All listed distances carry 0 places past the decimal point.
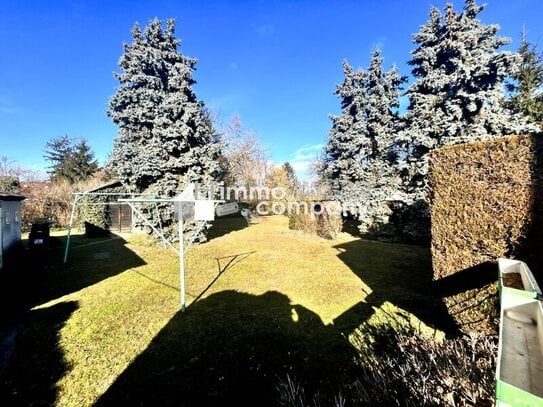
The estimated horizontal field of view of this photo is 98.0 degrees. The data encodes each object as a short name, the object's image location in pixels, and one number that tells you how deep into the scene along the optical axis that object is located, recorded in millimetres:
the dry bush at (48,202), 15352
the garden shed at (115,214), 14539
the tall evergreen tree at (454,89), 9055
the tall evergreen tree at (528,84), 11312
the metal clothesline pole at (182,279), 4719
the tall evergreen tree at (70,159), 24966
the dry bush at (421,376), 2008
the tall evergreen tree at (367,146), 11852
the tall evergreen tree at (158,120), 10086
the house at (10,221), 7904
